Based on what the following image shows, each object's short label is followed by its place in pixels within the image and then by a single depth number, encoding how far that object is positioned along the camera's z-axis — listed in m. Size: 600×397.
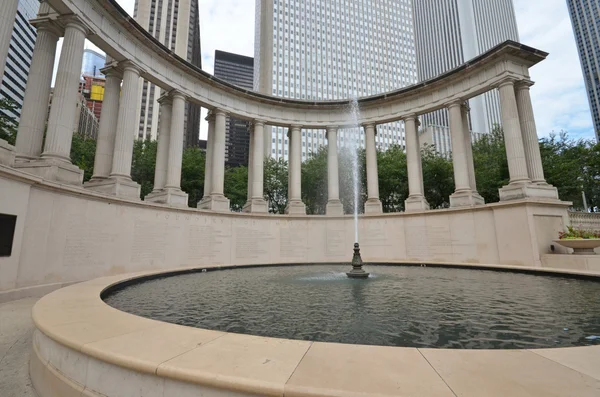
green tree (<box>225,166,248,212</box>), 46.18
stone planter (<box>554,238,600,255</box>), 17.78
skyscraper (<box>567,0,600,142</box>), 130.12
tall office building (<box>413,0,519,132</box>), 170.12
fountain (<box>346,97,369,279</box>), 15.51
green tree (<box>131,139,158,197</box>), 44.09
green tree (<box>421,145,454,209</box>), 41.59
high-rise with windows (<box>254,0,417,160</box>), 129.12
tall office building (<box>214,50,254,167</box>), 182.11
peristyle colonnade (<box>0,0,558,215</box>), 16.94
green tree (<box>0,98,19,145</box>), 31.11
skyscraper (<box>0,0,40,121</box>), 62.34
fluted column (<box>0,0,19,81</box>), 13.28
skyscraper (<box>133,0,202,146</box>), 97.88
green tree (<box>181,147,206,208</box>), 44.25
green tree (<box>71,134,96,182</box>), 40.50
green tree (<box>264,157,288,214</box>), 48.84
